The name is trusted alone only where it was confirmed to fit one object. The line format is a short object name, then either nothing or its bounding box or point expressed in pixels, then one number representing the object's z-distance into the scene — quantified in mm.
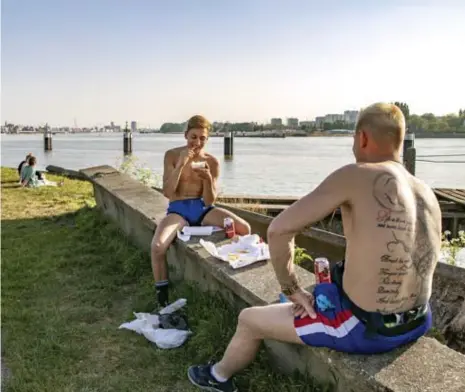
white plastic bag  3762
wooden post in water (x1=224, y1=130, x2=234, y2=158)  45094
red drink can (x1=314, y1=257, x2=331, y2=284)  3055
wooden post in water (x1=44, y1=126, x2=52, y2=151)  55062
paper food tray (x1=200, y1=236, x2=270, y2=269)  3953
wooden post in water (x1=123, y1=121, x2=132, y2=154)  45800
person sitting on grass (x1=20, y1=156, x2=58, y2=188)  13875
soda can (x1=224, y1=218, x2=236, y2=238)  4867
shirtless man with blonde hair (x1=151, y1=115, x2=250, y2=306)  4969
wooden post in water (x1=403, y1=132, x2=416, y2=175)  17406
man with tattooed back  2350
